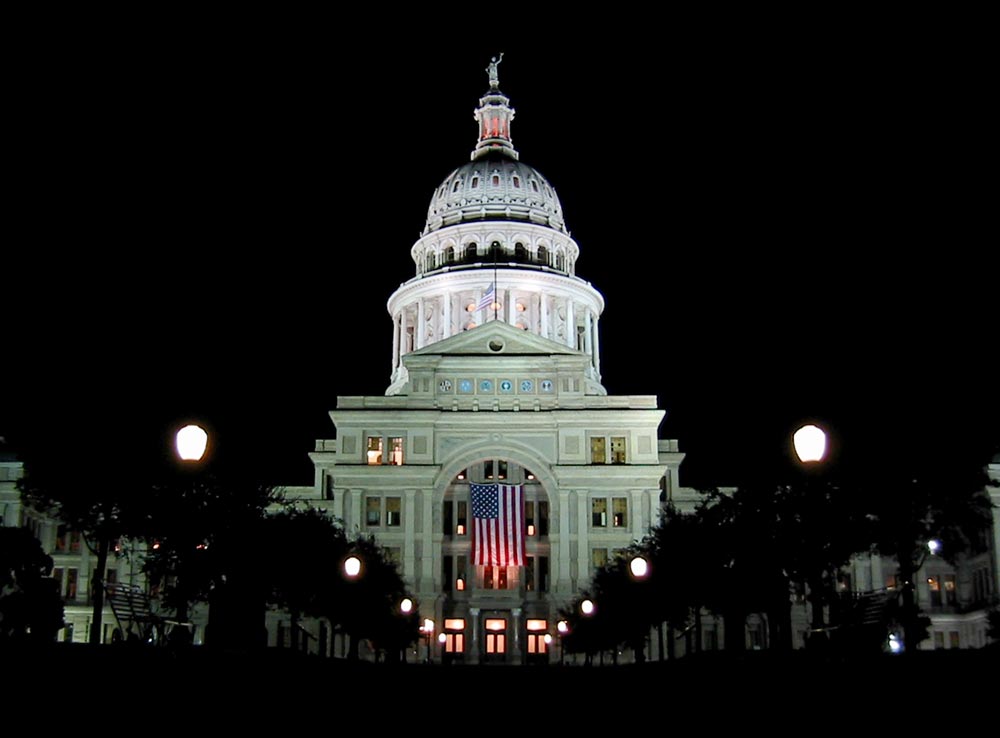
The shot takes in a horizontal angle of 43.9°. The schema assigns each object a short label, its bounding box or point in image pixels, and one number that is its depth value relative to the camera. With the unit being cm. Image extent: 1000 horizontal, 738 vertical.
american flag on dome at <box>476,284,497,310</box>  11894
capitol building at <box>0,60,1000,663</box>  9269
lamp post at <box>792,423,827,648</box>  2047
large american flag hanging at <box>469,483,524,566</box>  8888
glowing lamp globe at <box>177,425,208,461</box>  2156
